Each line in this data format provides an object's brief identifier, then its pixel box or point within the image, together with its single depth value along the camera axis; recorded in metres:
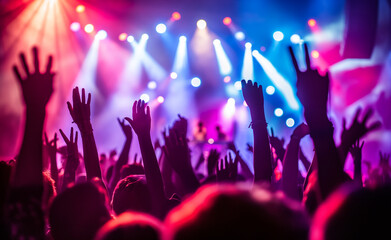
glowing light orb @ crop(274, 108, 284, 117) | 11.94
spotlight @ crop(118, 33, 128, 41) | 11.73
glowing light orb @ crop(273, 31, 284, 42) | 11.49
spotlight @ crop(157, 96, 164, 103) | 12.55
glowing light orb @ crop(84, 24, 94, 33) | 11.13
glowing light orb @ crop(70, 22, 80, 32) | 11.02
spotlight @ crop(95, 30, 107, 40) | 11.45
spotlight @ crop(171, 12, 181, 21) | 11.33
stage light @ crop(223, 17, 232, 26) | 11.38
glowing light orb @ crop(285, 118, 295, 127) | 11.77
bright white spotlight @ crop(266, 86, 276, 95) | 12.06
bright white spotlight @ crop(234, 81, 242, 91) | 12.23
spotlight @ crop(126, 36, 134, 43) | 11.84
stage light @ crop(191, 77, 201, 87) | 12.53
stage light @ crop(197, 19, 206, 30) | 11.40
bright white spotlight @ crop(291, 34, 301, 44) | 11.42
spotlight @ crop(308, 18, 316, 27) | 11.08
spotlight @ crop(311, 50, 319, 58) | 11.49
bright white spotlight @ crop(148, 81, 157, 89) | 12.45
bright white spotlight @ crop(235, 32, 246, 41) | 11.66
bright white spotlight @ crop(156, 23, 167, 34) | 11.66
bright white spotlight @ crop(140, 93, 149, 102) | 12.41
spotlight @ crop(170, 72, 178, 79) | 12.51
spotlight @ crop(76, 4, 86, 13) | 10.61
